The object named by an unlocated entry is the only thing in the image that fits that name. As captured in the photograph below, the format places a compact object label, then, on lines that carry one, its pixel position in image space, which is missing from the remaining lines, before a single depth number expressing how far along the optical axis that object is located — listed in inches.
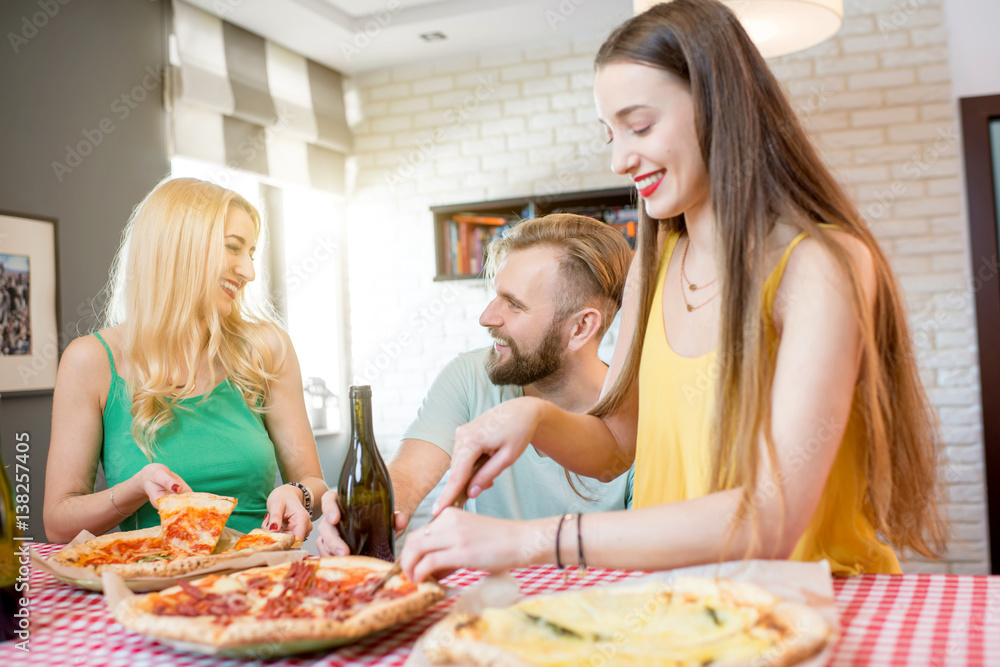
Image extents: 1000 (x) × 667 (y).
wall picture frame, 109.2
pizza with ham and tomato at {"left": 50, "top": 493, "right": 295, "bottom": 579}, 46.5
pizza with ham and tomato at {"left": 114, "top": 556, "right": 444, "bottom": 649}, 29.0
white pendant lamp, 74.1
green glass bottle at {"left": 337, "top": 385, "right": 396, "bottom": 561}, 48.3
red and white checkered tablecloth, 29.5
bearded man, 74.9
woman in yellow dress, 34.9
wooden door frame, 134.8
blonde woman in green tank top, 69.2
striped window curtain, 140.6
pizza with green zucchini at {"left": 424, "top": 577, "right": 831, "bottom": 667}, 25.8
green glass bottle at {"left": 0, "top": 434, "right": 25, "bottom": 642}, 35.0
